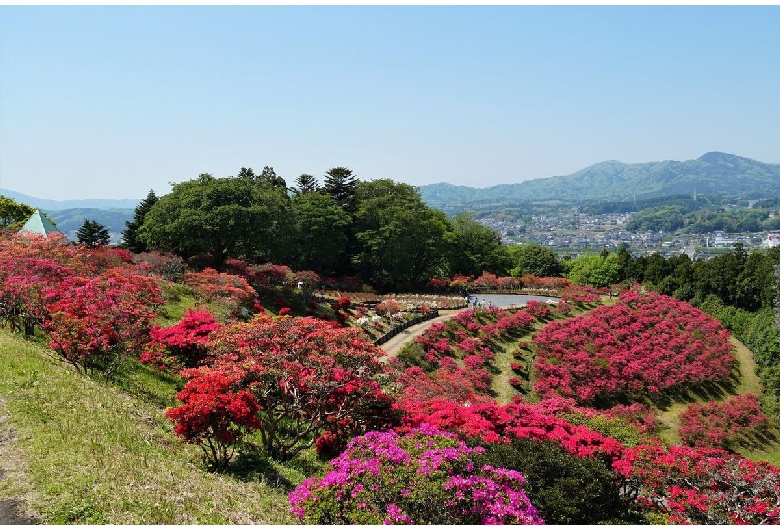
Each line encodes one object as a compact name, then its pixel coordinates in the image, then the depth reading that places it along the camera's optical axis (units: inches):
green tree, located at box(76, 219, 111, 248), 1803.6
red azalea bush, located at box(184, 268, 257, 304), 975.6
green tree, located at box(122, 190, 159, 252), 1722.4
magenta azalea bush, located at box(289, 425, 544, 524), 310.0
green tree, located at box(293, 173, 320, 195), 2139.0
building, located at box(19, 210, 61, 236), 1288.1
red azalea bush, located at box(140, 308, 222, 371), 623.8
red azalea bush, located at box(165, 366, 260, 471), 385.7
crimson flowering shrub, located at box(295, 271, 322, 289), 1267.5
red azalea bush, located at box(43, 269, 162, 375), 519.2
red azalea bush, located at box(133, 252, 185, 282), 1066.1
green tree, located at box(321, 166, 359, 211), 1934.1
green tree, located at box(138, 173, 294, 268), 1189.7
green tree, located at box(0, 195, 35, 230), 1700.3
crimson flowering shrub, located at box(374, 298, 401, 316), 1235.9
